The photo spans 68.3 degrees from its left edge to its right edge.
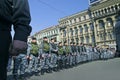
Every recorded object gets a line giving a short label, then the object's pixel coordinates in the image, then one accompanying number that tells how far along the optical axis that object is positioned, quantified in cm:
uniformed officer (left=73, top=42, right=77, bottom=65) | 521
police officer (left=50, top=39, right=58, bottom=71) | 392
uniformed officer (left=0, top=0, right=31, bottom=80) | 78
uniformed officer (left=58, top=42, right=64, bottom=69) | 429
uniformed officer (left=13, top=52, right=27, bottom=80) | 292
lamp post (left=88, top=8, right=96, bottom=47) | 2220
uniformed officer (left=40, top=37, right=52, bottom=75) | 371
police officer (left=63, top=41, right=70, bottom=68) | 463
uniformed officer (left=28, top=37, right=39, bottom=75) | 337
